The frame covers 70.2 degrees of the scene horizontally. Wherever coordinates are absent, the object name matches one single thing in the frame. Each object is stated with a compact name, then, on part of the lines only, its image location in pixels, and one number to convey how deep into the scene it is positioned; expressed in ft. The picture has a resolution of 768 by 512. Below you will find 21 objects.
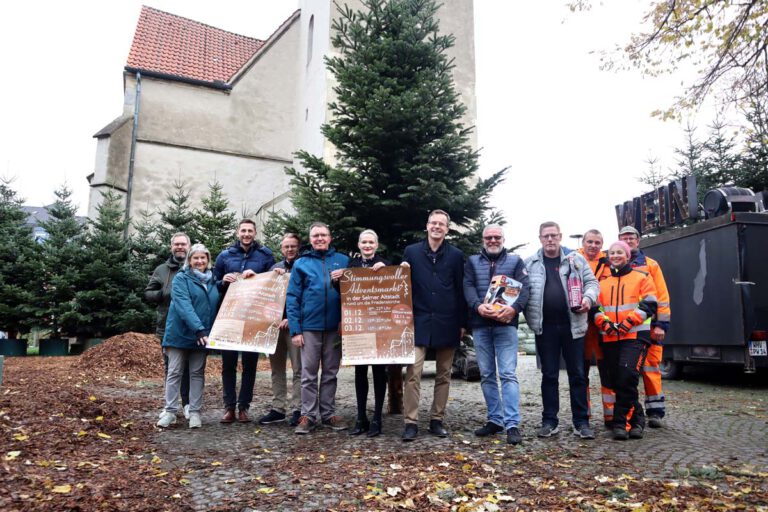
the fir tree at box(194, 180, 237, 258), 54.85
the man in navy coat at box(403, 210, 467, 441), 17.29
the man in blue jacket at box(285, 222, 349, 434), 18.12
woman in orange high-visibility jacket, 17.51
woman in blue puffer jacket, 18.63
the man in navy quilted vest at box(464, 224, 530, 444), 17.15
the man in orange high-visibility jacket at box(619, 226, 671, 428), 19.56
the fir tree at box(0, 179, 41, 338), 52.06
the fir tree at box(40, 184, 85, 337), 51.01
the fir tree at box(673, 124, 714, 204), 59.62
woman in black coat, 17.65
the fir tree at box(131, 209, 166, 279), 53.72
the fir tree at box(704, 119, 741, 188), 58.70
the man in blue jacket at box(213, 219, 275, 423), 19.95
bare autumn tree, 31.30
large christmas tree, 25.26
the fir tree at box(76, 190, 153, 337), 50.57
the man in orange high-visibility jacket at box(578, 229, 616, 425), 18.83
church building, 69.36
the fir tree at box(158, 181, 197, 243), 55.83
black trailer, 28.40
